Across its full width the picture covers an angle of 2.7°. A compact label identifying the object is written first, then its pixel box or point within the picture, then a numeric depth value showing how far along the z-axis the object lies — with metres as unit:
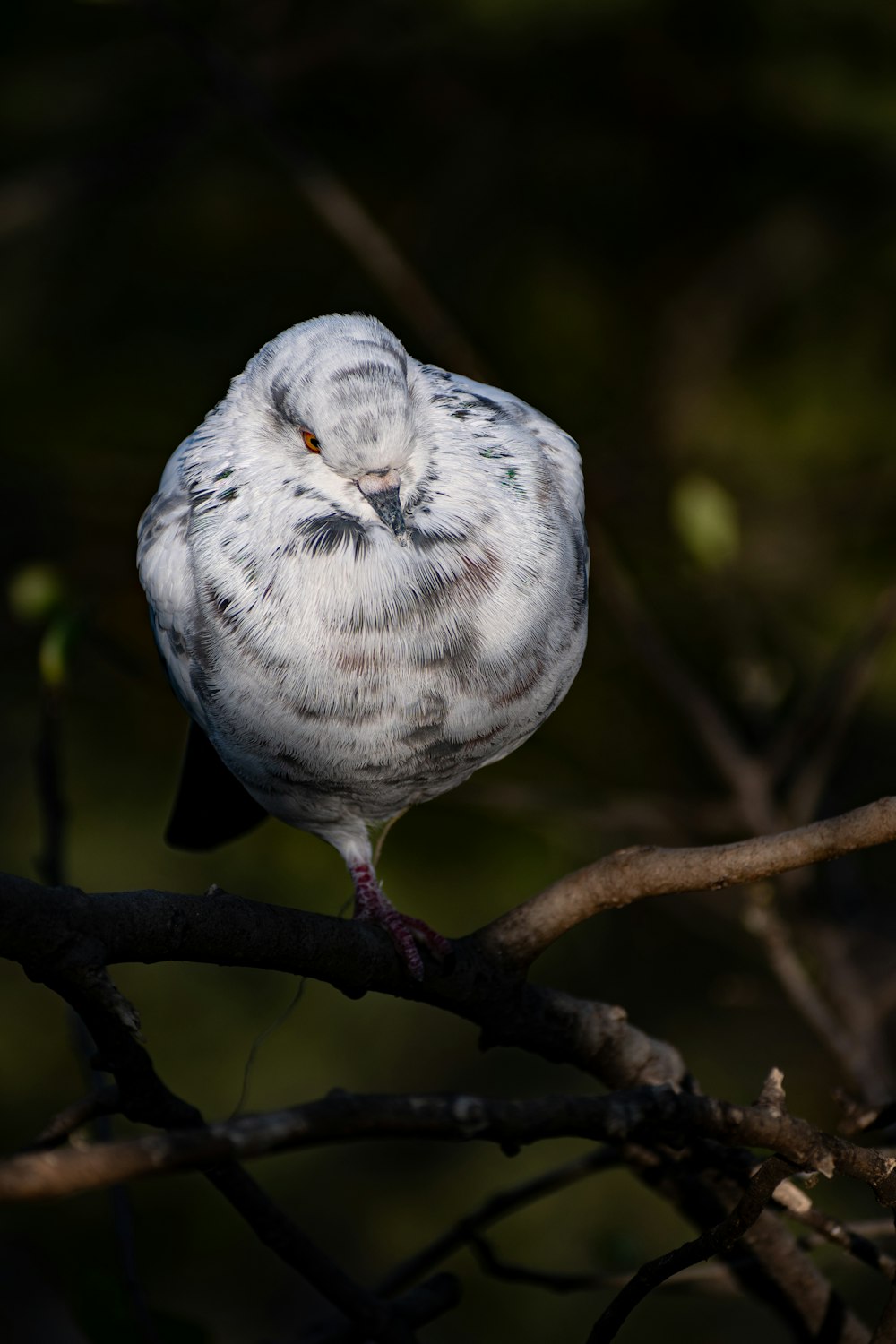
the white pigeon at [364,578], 6.06
